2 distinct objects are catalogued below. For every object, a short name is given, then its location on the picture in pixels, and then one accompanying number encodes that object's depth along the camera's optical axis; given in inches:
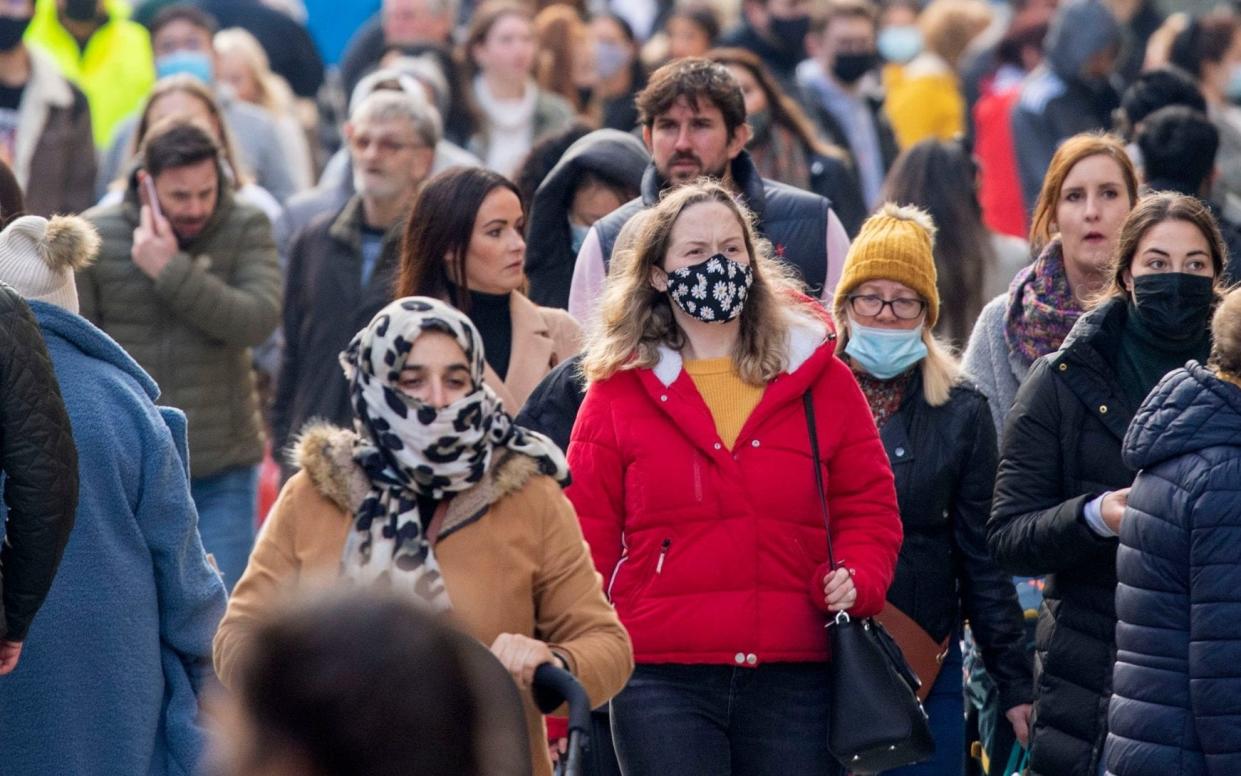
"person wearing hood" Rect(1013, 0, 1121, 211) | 1077.8
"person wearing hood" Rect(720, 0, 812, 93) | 1184.2
